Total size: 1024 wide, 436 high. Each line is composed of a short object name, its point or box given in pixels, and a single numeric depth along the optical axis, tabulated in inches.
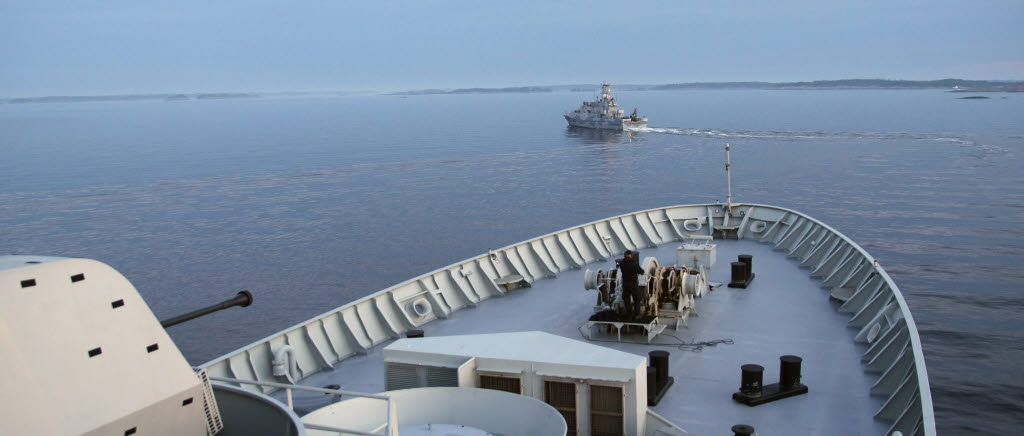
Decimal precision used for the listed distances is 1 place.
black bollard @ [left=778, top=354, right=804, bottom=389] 409.1
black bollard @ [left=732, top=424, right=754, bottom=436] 327.3
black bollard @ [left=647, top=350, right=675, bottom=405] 419.8
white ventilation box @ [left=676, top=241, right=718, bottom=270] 642.2
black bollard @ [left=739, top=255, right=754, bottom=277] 650.8
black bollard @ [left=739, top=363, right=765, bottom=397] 403.2
